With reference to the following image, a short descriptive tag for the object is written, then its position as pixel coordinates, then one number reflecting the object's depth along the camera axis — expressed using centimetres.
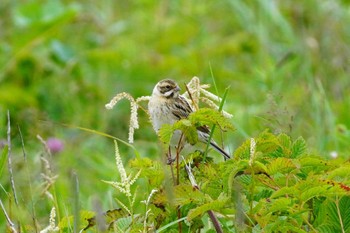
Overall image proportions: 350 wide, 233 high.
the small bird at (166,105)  871
